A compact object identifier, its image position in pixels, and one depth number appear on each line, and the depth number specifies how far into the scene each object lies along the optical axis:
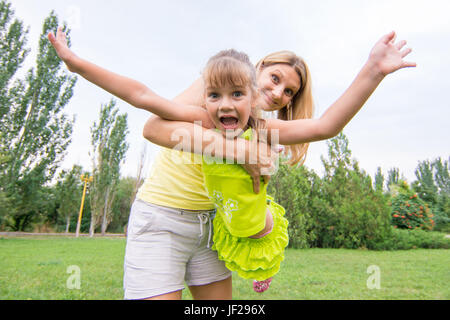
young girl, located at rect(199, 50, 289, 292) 1.28
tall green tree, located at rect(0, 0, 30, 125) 17.77
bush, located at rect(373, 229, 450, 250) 12.06
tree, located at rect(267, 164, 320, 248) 12.34
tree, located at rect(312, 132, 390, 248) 12.41
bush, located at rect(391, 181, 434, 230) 15.20
